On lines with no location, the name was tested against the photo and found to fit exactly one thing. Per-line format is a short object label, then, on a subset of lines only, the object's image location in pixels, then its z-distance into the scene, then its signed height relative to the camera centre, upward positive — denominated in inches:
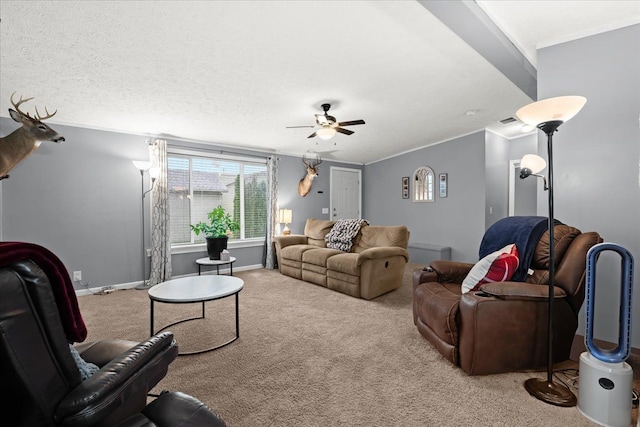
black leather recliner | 28.3 -17.5
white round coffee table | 90.9 -25.3
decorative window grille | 246.7 +25.5
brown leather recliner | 75.7 -27.9
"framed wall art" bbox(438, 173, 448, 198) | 235.9 +24.9
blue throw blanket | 91.1 -7.6
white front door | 274.8 +20.7
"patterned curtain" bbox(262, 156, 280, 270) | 221.8 +6.7
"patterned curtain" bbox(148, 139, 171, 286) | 174.7 -4.1
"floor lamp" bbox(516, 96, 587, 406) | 67.2 +11.3
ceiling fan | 143.5 +44.6
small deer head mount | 240.2 +30.9
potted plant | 174.2 -9.2
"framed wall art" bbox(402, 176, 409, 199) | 263.3 +24.5
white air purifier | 60.5 -33.1
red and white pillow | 87.2 -16.5
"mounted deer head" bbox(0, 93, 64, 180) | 105.5 +27.6
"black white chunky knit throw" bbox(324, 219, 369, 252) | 181.2 -12.6
